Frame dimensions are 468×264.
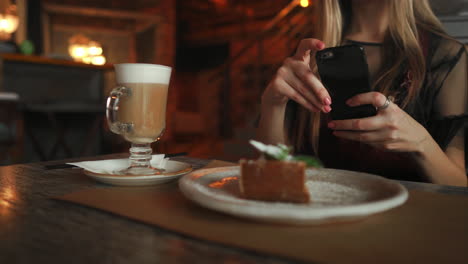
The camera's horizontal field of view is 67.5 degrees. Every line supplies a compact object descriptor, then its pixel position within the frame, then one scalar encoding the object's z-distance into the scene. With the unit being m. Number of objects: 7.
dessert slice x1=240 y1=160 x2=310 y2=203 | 0.45
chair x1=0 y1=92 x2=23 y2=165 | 2.68
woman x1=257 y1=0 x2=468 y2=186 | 0.93
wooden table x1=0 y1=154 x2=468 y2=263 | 0.34
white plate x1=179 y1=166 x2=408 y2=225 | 0.38
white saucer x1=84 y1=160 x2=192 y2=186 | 0.63
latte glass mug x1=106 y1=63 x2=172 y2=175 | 0.74
